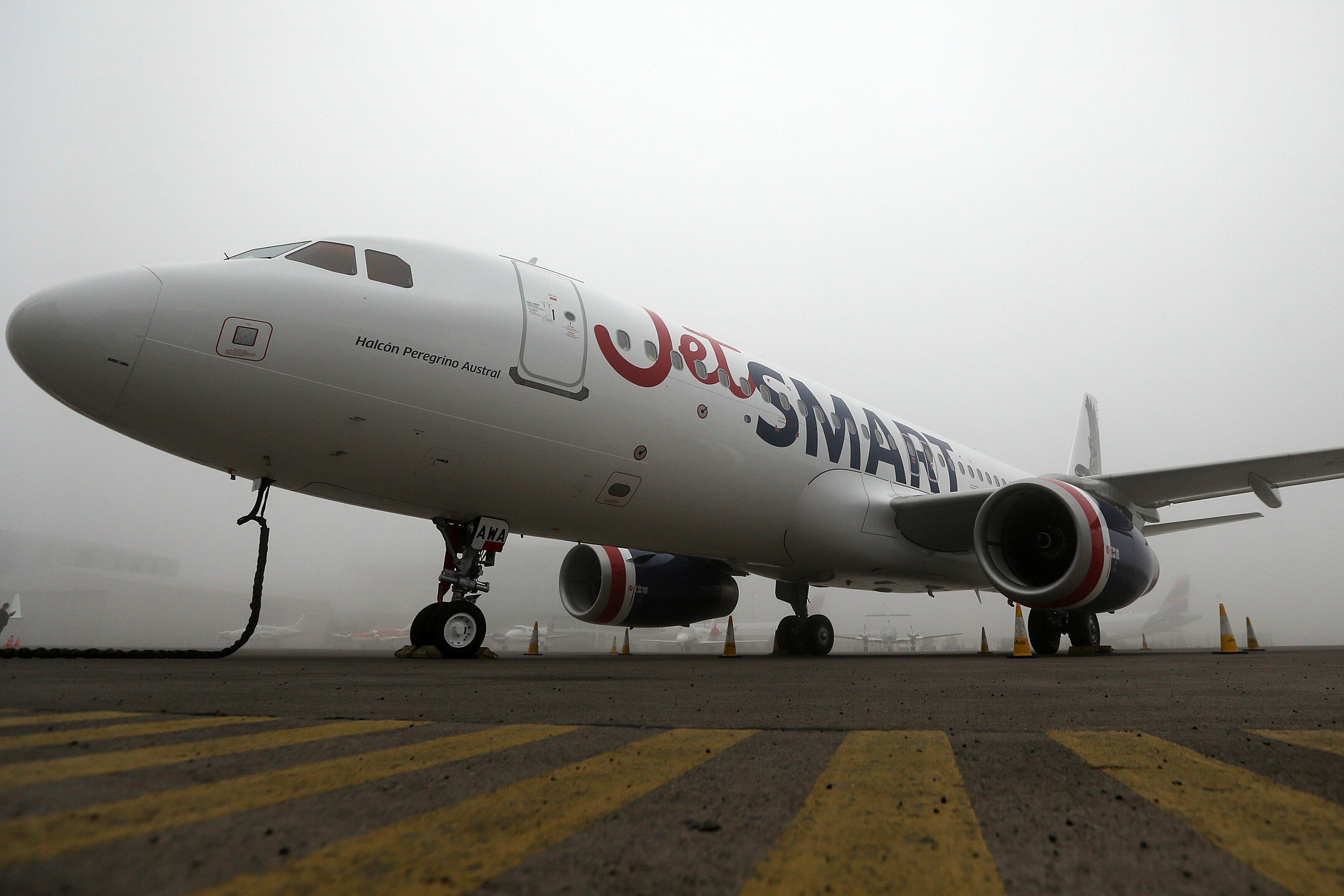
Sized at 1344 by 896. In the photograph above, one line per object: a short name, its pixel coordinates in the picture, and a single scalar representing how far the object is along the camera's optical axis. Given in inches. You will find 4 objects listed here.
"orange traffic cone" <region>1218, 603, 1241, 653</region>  426.6
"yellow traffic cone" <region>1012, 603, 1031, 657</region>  441.4
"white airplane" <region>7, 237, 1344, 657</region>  198.7
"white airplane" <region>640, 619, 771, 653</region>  1483.8
